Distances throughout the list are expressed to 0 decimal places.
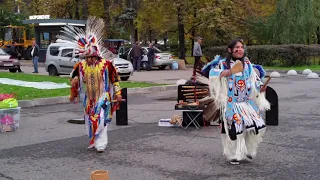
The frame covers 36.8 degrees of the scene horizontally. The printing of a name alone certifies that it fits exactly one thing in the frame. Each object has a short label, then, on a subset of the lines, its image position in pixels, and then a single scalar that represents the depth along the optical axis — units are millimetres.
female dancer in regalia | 6672
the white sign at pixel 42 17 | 38347
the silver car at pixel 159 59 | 30188
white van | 21912
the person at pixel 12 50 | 34750
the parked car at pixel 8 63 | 27625
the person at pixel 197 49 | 24672
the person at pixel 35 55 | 26453
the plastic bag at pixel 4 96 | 9933
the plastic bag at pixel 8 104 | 9786
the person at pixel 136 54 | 28734
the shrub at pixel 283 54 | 29172
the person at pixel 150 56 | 29703
